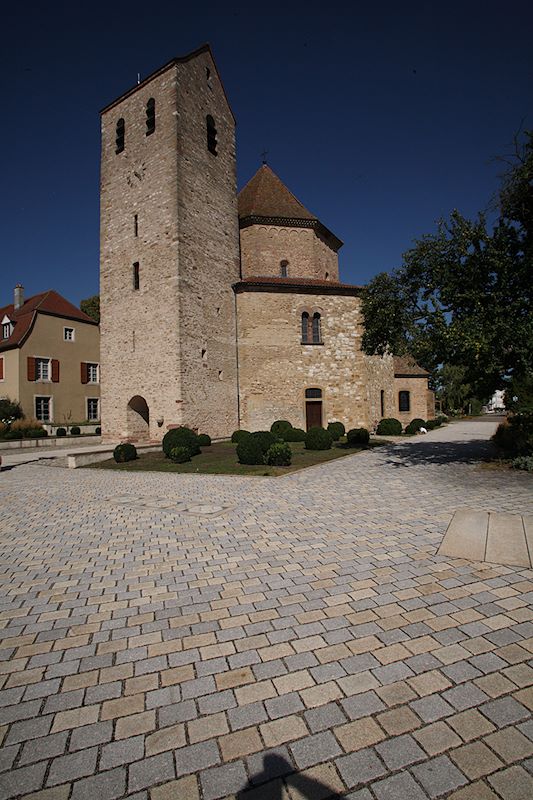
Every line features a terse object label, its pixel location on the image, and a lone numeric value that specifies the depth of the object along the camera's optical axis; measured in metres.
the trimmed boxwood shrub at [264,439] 13.15
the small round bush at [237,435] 20.01
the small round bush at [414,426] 27.38
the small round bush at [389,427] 24.73
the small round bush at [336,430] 20.73
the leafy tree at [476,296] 9.80
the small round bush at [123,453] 15.18
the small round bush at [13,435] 23.30
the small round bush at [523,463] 9.98
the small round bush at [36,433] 24.27
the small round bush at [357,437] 17.80
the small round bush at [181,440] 15.25
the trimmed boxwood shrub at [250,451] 12.91
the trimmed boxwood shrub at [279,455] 12.50
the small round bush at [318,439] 16.56
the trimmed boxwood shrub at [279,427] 20.70
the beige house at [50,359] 28.28
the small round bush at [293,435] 20.25
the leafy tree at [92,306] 42.47
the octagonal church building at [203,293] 19.77
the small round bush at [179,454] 14.26
